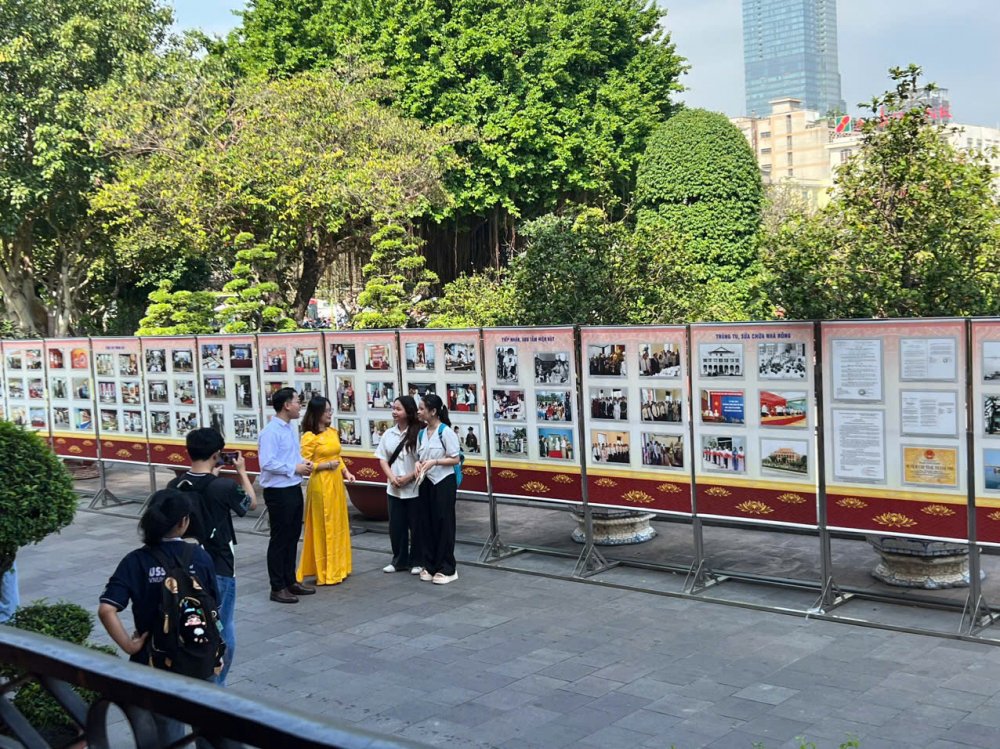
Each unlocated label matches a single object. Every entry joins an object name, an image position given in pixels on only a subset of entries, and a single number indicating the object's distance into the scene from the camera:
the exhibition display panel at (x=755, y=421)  7.73
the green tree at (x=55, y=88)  20.56
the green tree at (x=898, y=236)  8.91
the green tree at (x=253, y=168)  19.12
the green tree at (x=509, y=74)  28.05
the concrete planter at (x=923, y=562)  8.00
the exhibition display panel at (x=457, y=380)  9.91
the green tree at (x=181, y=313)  19.55
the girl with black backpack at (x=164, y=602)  4.57
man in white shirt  8.41
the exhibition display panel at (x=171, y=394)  12.70
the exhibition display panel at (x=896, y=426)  7.05
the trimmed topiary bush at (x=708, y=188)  24.27
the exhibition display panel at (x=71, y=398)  13.99
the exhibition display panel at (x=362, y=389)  10.73
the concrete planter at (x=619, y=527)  10.02
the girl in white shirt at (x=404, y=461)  9.25
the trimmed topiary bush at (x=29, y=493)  4.98
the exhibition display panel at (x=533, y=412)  9.16
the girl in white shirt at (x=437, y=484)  9.08
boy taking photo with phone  6.05
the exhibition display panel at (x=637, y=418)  8.43
